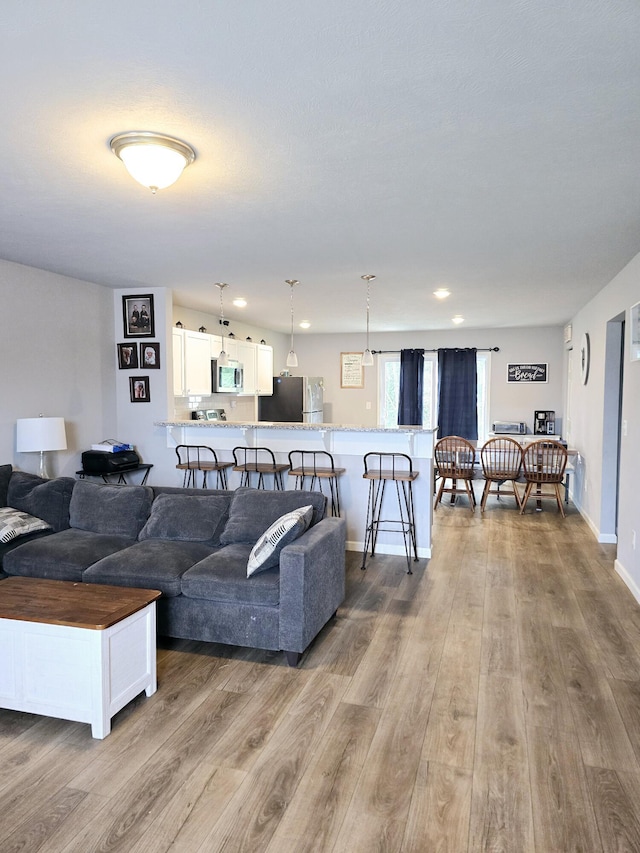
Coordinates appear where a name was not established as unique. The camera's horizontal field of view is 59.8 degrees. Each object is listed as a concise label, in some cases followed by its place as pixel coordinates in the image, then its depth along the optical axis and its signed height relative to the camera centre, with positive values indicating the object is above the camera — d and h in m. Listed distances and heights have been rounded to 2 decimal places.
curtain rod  9.41 +0.81
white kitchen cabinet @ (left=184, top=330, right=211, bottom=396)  6.11 +0.40
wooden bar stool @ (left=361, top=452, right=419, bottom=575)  4.85 -0.87
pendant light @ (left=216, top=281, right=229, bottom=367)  5.30 +0.45
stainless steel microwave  6.71 +0.26
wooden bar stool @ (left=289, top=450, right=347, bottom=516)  4.95 -0.64
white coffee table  2.32 -1.11
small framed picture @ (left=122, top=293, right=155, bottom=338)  5.57 +0.83
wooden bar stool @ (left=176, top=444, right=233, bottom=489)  5.24 -0.62
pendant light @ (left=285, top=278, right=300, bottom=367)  5.23 +0.39
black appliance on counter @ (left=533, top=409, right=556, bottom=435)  8.61 -0.36
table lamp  4.42 -0.29
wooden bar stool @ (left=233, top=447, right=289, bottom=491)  5.12 -0.62
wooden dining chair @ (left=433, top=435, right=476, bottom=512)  6.84 -0.77
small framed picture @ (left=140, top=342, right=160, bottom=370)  5.58 +0.43
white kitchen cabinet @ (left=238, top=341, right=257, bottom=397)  7.48 +0.47
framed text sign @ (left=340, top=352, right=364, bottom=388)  9.63 +0.50
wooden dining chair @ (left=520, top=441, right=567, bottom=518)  6.46 -0.78
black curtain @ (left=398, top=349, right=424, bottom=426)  9.21 +0.25
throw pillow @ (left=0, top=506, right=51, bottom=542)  3.60 -0.83
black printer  5.12 -0.59
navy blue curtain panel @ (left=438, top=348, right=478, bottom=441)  8.95 +0.11
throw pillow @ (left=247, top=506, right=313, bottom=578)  3.01 -0.78
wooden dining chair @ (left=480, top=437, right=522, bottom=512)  6.76 -0.79
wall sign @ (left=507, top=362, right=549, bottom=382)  8.68 +0.42
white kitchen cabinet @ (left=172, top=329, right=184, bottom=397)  5.91 +0.39
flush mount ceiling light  2.26 +1.01
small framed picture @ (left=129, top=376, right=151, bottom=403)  5.64 +0.10
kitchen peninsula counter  4.92 -0.43
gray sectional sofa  2.96 -0.93
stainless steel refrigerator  8.43 -0.05
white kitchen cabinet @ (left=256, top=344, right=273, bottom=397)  8.07 +0.44
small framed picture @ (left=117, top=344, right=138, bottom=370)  5.63 +0.43
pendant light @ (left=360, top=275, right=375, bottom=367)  5.48 +0.40
